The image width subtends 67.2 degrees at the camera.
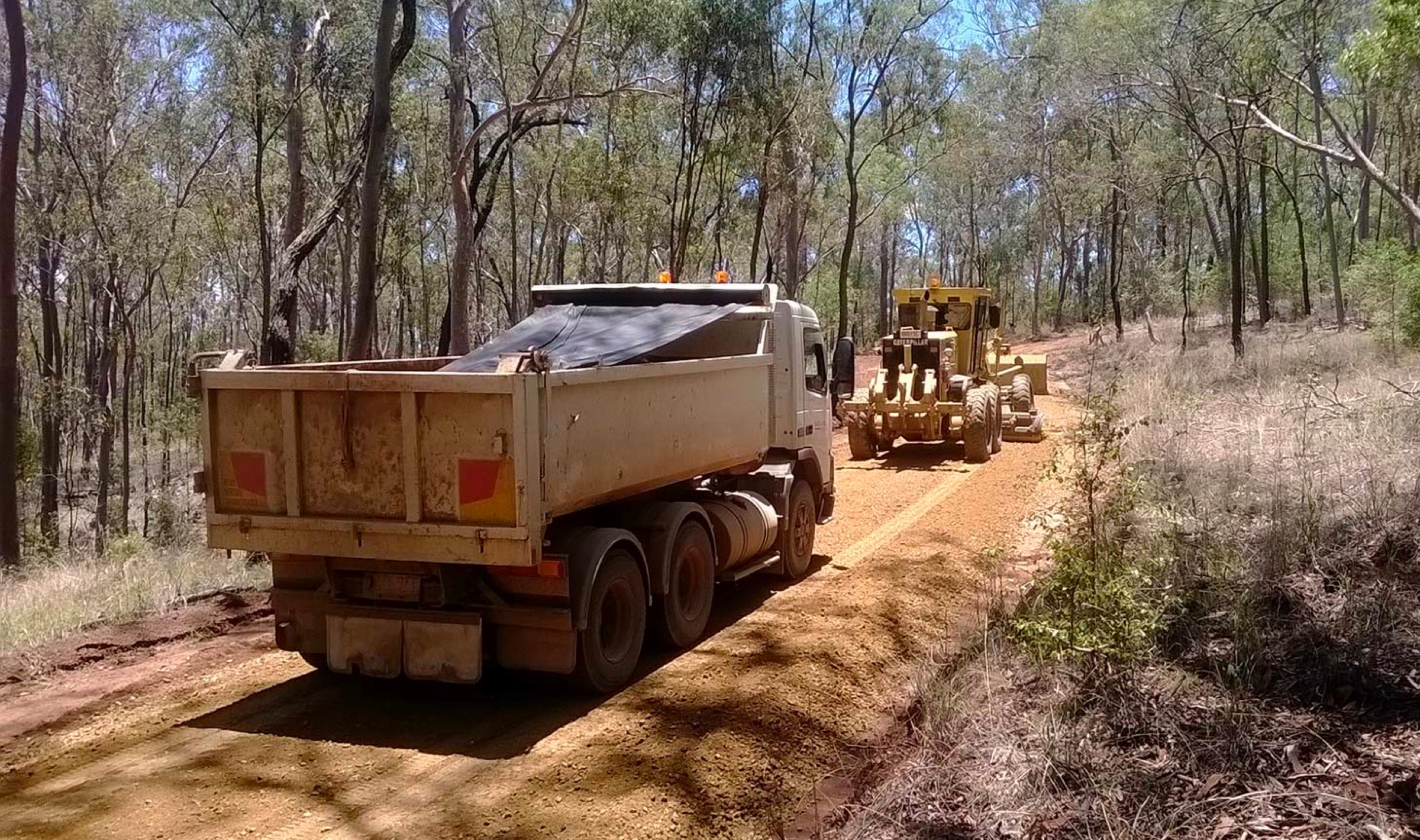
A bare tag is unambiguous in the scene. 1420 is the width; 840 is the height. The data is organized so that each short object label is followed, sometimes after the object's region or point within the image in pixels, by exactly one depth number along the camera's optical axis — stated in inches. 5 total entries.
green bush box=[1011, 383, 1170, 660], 218.7
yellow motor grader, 682.2
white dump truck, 238.5
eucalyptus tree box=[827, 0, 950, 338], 1077.8
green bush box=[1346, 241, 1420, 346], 717.9
